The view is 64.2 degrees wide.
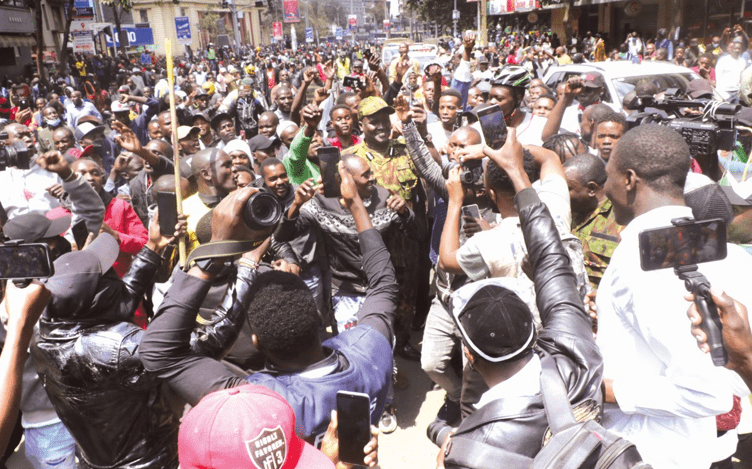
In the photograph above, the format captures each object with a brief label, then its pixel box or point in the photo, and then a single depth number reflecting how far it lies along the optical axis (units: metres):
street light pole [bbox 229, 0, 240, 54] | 38.70
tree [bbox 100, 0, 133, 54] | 30.69
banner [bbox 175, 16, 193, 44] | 25.42
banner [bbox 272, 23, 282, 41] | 43.08
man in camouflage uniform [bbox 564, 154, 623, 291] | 3.07
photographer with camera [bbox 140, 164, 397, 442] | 1.84
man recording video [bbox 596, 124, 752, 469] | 1.79
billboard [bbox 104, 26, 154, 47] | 38.41
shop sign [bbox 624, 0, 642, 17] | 22.14
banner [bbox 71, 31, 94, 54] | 21.52
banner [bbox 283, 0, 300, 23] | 55.00
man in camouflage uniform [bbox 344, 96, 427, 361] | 4.28
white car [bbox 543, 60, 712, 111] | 7.84
